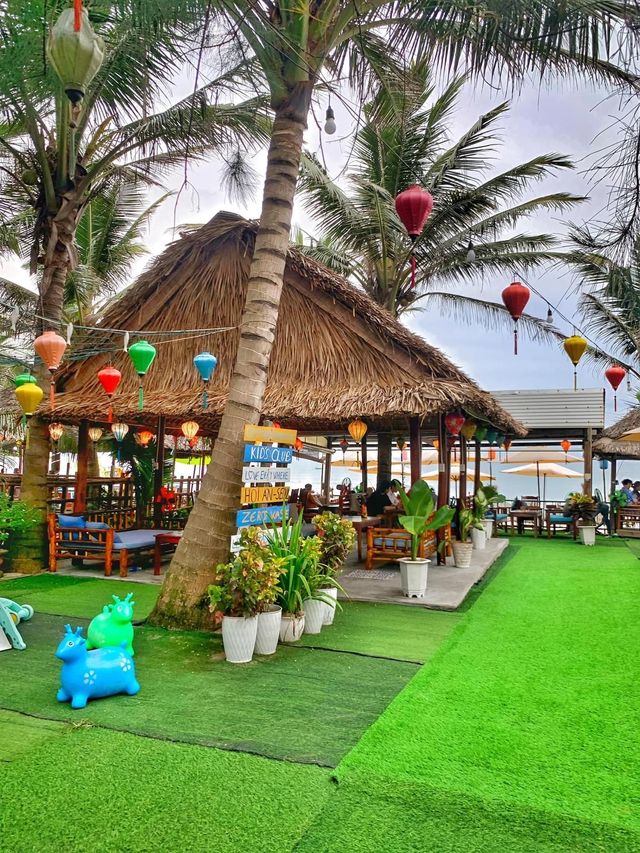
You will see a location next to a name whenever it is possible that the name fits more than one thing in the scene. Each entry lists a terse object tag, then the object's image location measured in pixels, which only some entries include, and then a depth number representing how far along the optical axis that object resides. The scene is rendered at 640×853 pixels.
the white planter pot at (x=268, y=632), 4.91
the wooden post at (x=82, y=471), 9.98
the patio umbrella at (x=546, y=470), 18.70
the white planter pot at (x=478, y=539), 11.33
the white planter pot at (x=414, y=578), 6.98
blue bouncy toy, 3.79
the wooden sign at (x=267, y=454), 5.63
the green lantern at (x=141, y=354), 6.71
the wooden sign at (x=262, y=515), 5.49
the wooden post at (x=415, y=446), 9.17
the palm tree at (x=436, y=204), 11.25
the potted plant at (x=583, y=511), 13.90
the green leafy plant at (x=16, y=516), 7.43
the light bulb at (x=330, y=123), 4.93
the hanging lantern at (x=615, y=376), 10.11
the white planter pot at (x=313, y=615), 5.58
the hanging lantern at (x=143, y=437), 12.99
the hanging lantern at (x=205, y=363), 7.30
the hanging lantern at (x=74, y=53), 2.22
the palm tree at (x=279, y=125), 4.80
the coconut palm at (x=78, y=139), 7.47
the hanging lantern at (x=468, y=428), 11.05
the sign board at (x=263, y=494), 5.63
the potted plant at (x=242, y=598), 4.69
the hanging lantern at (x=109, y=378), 7.67
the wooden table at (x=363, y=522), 9.54
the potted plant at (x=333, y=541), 6.14
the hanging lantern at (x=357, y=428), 9.40
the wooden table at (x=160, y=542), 8.62
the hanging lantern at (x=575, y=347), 8.07
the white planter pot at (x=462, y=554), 9.05
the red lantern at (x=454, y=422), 9.70
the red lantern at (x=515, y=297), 7.05
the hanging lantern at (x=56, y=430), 12.28
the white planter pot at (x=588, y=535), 13.47
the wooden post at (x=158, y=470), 10.42
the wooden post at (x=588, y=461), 14.88
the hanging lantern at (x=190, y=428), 10.23
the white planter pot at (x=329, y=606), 5.76
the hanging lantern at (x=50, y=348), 6.19
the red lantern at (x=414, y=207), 5.46
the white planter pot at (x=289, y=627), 5.27
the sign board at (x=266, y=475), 5.65
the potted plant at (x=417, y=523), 6.99
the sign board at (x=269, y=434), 5.66
